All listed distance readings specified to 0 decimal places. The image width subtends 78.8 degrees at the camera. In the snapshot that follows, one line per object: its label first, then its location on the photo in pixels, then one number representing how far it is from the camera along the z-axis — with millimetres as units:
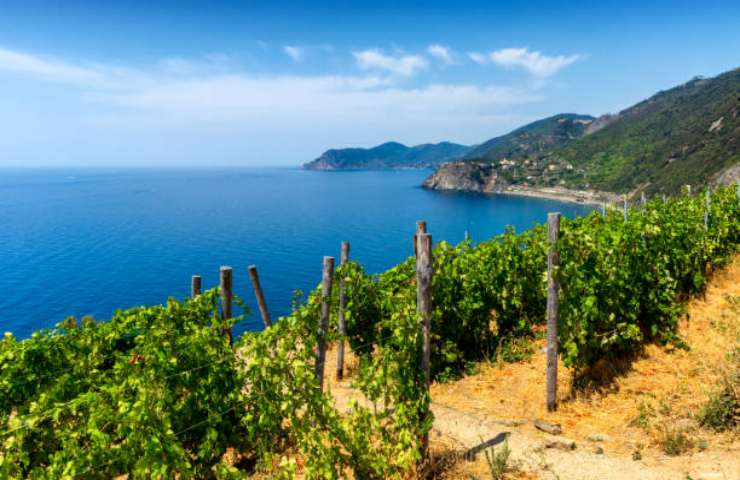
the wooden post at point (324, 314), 7684
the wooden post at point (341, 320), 10812
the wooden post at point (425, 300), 6195
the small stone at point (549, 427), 7336
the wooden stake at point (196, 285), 10060
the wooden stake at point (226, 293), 8523
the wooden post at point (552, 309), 7797
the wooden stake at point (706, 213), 12273
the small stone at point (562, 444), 6758
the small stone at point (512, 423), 7699
